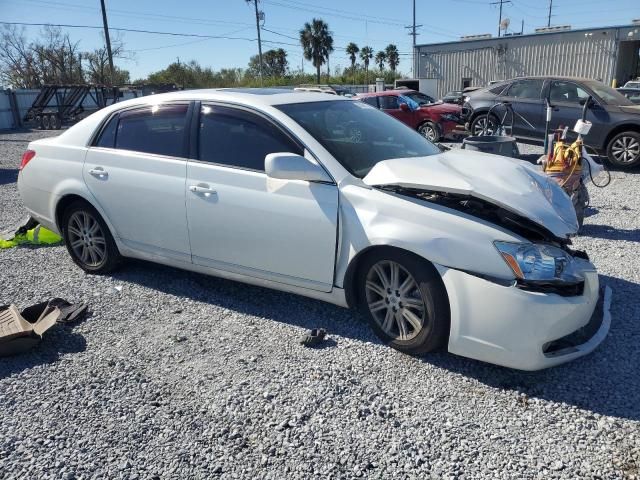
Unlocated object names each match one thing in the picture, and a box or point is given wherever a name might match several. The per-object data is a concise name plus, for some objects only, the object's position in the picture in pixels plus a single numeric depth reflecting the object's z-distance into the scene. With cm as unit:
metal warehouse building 2844
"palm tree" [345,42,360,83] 7444
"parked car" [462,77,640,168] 962
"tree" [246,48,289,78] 6700
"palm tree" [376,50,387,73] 7975
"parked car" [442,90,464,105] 2410
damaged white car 288
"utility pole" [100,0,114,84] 3094
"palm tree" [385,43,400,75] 7912
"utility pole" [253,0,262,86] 4556
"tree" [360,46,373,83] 7731
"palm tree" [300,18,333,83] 6309
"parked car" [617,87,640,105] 1817
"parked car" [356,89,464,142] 1412
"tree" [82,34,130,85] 4881
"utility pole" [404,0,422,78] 5500
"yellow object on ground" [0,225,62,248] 586
